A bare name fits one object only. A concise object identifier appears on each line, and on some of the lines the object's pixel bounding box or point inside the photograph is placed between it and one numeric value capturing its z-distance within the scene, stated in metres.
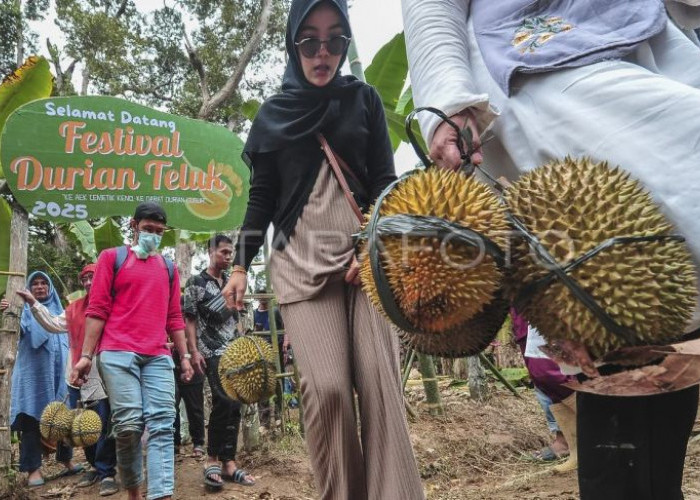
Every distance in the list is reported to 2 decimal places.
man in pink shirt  3.50
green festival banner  4.80
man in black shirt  4.38
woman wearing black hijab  1.94
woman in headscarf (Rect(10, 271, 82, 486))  5.02
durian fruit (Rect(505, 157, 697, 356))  0.90
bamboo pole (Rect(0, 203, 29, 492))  4.24
